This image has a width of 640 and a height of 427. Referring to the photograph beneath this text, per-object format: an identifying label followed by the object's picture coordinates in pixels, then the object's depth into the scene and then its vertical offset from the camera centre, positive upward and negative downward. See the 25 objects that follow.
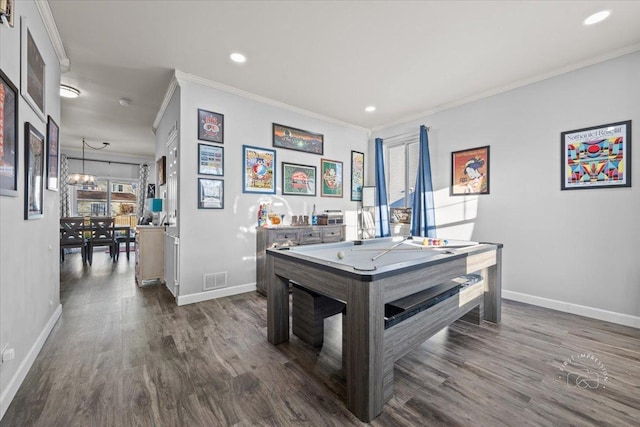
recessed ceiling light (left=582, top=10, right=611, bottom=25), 2.21 +1.66
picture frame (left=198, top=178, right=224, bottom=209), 3.38 +0.26
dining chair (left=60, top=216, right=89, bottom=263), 5.18 -0.39
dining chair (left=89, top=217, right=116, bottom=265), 5.50 -0.41
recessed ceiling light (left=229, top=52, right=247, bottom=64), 2.83 +1.69
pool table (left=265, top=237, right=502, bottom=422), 1.46 -0.50
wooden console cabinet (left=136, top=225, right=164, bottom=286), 3.91 -0.58
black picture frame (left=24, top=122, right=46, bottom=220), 1.86 +0.31
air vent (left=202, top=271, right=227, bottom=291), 3.40 -0.87
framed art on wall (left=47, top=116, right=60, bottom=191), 2.43 +0.58
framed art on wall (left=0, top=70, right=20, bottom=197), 1.46 +0.44
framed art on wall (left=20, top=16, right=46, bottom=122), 1.79 +1.05
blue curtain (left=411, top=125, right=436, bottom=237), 4.14 +0.24
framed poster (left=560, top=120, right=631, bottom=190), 2.71 +0.61
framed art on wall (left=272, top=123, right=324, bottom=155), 4.09 +1.20
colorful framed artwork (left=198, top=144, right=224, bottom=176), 3.38 +0.70
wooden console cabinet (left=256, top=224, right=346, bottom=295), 3.60 -0.34
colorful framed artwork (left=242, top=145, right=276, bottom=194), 3.76 +0.63
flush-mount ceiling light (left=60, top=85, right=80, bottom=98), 3.71 +1.74
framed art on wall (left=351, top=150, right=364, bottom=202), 5.14 +0.76
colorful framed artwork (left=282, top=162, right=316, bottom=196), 4.18 +0.55
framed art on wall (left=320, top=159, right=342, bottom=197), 4.68 +0.65
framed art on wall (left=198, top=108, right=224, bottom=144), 3.37 +1.12
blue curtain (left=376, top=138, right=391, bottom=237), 4.93 +0.26
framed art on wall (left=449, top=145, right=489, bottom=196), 3.69 +0.60
